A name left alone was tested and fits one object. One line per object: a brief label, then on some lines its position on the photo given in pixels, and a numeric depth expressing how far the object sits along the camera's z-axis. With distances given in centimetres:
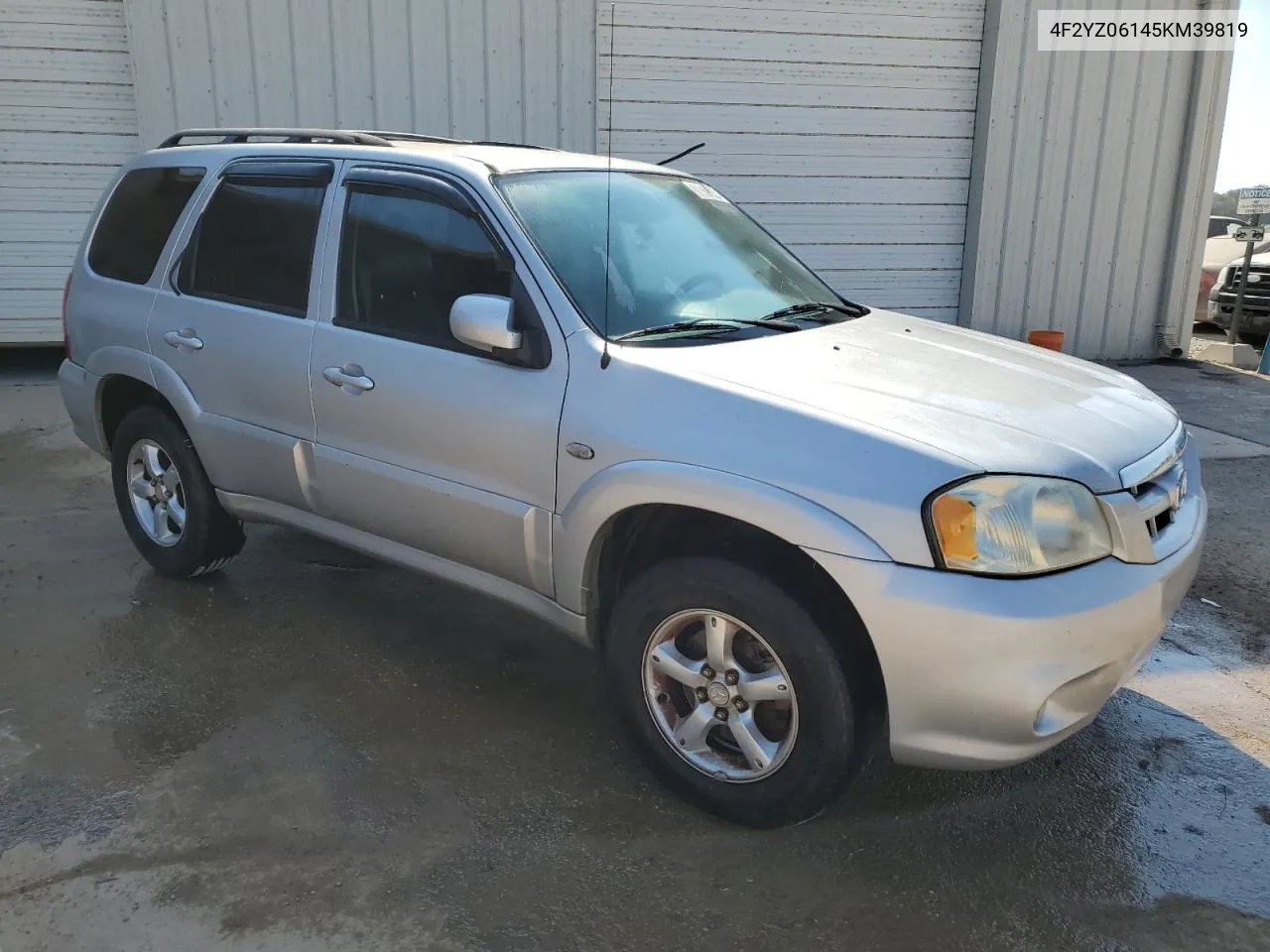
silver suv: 232
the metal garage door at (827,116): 880
